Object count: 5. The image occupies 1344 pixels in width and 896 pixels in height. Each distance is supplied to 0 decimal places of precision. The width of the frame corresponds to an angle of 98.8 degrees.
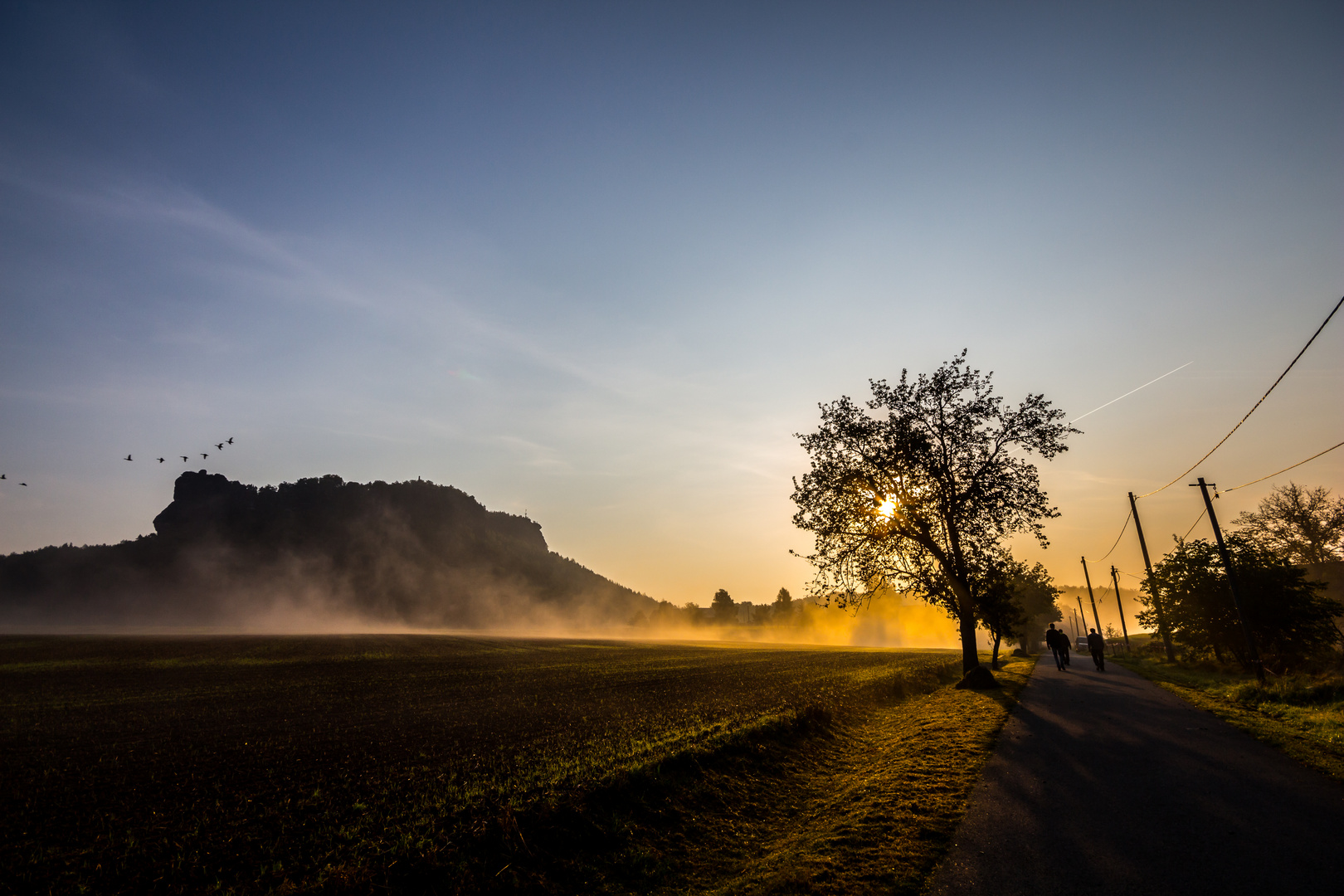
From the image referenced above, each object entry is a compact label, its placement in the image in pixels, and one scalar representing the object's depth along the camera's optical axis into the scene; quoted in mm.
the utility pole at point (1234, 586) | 22250
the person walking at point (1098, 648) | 32500
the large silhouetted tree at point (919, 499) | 27391
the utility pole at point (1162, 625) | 37094
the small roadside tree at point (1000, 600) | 27375
